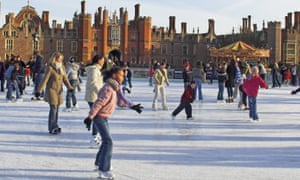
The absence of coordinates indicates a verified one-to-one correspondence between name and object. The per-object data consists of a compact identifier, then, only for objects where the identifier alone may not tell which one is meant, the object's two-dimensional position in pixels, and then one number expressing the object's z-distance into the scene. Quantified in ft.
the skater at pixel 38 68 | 44.29
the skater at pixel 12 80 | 44.60
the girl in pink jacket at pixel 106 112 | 17.17
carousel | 106.93
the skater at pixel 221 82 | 48.53
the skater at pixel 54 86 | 26.11
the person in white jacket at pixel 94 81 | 23.50
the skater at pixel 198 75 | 47.80
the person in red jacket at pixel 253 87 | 33.53
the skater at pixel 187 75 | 51.29
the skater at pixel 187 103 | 34.68
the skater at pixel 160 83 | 40.09
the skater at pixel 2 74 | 55.52
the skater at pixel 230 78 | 46.09
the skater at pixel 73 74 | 38.76
